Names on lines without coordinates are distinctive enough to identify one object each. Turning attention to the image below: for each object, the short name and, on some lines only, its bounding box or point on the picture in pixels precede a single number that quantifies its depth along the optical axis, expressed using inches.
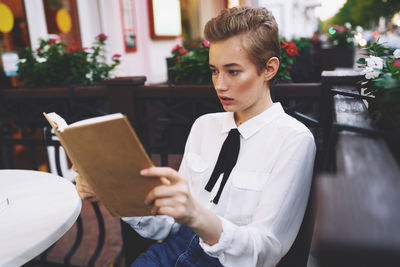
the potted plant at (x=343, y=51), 295.7
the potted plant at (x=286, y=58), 75.5
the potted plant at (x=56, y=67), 96.1
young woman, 38.4
